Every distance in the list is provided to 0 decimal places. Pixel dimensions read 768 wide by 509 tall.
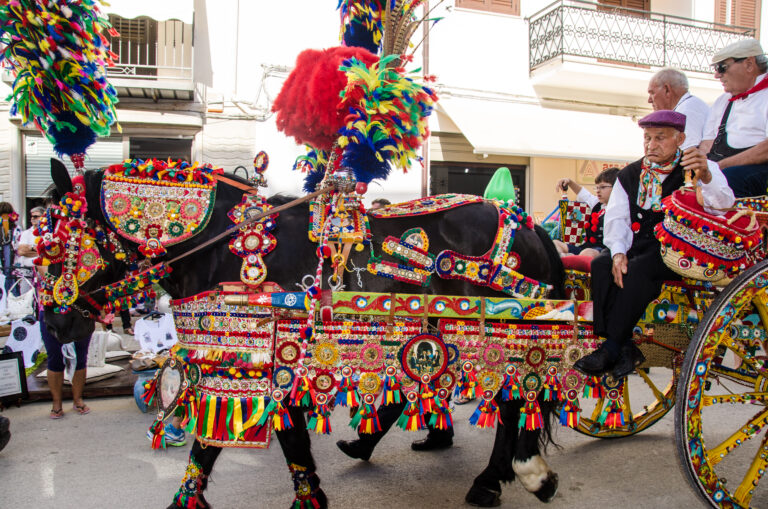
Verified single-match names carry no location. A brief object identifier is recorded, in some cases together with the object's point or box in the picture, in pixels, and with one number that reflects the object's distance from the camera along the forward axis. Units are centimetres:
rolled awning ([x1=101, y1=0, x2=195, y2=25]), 915
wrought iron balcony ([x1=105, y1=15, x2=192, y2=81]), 1048
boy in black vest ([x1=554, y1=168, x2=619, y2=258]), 379
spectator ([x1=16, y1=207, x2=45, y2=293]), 564
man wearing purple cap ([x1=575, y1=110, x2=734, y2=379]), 288
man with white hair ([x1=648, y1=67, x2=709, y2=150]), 347
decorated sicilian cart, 264
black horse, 279
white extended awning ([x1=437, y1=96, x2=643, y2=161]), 1041
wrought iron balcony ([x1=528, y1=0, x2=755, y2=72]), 1141
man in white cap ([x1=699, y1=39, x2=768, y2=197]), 322
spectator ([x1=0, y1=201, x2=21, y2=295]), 830
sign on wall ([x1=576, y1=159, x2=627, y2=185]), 1202
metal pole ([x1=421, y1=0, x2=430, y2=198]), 1082
